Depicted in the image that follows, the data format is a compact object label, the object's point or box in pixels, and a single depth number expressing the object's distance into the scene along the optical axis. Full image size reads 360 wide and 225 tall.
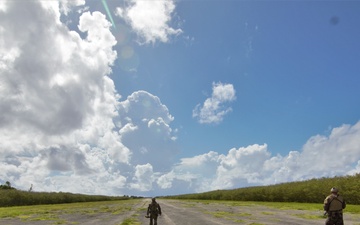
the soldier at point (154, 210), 24.96
